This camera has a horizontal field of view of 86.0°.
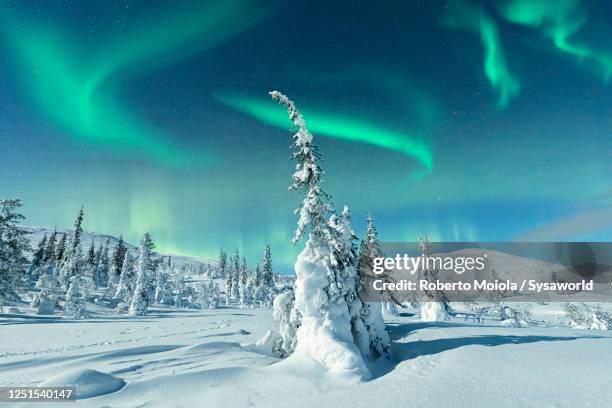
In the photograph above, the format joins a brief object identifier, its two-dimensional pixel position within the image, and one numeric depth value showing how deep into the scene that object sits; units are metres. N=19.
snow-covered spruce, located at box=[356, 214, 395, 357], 15.27
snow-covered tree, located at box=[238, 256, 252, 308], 93.44
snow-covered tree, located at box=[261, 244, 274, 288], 91.62
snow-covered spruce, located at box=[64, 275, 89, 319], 47.97
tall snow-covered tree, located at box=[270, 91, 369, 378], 12.57
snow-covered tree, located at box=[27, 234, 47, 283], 84.51
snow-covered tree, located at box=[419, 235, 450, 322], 39.94
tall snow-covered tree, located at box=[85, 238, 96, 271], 94.87
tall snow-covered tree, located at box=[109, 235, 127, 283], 89.75
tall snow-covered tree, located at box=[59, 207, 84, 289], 55.62
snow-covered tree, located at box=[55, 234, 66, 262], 88.44
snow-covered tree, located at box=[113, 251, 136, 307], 68.94
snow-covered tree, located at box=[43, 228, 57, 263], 91.04
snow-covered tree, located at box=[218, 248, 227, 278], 164.50
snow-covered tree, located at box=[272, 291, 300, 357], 16.77
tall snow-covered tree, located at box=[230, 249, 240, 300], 113.47
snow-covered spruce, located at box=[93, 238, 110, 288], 95.21
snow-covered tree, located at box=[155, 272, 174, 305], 85.79
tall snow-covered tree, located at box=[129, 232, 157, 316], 54.89
